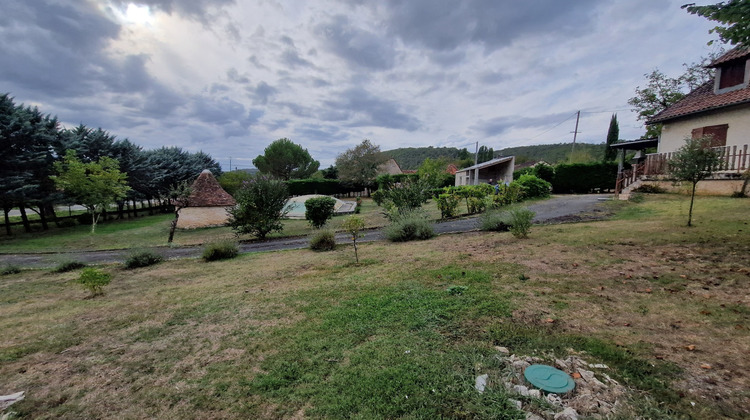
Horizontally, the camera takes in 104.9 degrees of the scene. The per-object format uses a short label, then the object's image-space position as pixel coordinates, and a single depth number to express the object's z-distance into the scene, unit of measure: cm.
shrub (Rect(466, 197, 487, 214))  1491
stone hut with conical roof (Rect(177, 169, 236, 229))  2062
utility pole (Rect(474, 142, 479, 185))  3189
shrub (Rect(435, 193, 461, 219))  1471
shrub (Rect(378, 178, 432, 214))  1355
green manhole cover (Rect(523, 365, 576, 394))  218
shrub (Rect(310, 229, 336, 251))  997
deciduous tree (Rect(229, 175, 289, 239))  1367
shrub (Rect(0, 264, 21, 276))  897
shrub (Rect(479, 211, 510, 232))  980
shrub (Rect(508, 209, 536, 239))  793
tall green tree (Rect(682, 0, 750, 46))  451
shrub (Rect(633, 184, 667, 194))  1390
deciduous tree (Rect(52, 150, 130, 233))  1908
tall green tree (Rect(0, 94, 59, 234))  1738
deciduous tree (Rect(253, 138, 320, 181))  5175
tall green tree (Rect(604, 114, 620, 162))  3944
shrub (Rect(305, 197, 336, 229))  1617
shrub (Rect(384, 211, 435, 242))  1020
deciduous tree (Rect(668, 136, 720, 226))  722
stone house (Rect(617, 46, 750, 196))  1204
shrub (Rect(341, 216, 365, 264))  820
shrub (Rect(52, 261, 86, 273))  907
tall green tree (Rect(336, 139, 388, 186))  4166
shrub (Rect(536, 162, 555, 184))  2305
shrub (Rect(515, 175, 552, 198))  1903
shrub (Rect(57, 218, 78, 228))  2230
